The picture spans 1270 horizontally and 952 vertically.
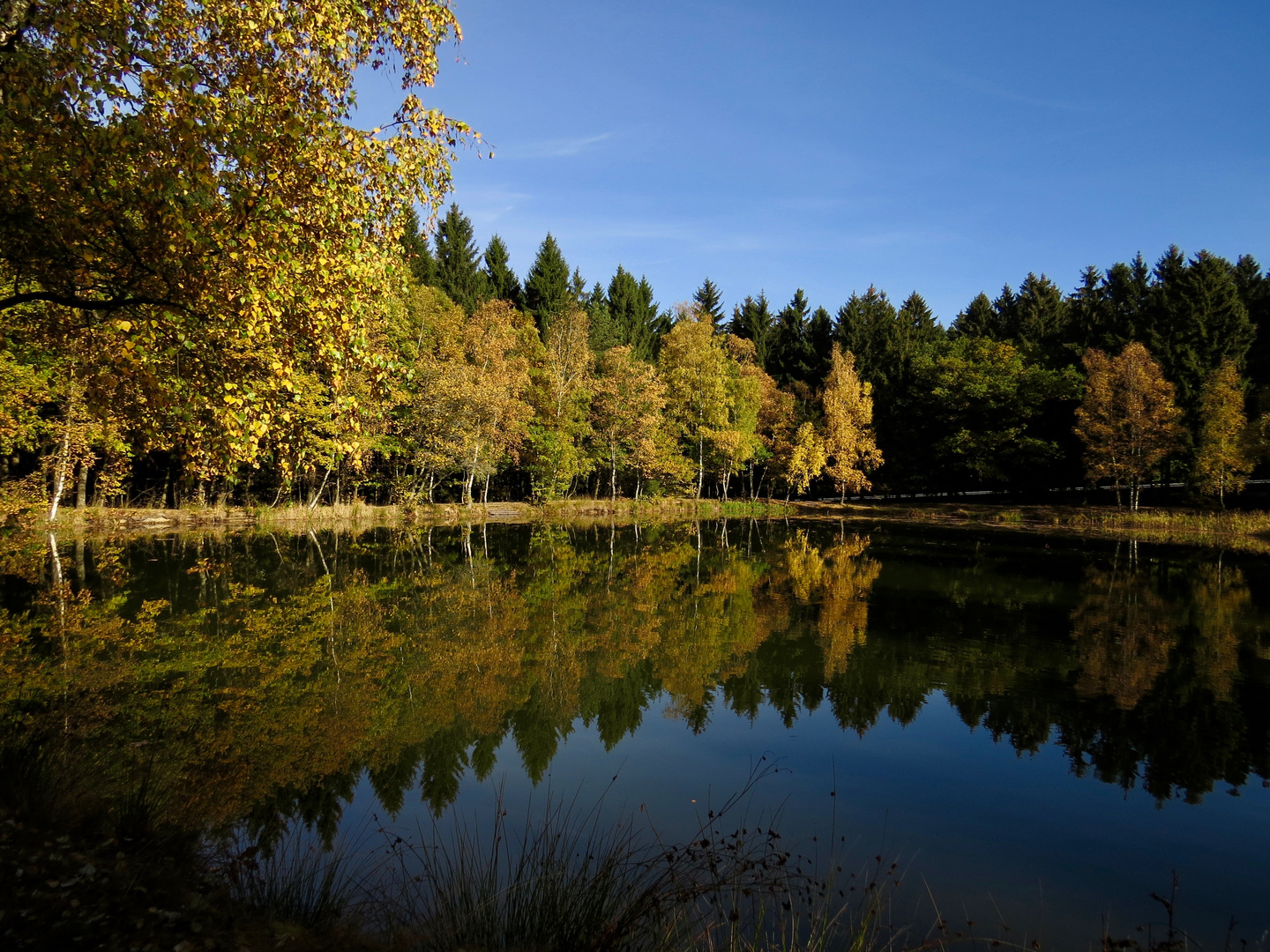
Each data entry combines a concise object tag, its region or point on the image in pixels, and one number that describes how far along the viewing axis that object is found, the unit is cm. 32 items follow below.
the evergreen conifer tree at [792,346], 7012
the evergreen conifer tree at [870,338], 6519
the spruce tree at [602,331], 5602
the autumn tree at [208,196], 670
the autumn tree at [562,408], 4484
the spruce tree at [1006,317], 7275
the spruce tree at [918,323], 6875
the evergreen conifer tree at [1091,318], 5748
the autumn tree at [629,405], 4597
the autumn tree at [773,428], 5450
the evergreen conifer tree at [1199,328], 4688
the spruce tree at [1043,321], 6044
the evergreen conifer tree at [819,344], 6838
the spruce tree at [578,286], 6789
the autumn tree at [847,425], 5325
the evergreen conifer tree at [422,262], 5631
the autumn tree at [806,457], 5228
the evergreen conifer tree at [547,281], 6519
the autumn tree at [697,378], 4862
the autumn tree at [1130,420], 4162
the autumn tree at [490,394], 3869
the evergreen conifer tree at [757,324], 7238
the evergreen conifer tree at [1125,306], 5184
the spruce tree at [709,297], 8575
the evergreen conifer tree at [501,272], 6944
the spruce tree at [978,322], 7875
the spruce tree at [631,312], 6769
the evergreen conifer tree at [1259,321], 5056
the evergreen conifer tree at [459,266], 5984
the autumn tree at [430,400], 3759
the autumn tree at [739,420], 4894
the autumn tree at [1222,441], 3853
